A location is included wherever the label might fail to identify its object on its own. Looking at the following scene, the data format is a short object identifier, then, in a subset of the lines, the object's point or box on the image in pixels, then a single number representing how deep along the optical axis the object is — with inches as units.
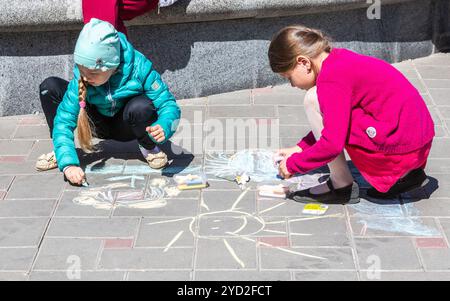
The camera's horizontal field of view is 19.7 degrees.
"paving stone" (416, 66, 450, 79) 352.9
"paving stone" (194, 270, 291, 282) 209.4
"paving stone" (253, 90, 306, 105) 327.4
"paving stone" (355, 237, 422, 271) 215.1
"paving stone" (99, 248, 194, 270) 216.0
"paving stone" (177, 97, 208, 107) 328.0
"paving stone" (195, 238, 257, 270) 215.5
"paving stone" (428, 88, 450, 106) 325.9
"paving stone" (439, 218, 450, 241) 231.4
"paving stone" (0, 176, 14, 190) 263.1
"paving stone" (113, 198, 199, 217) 244.3
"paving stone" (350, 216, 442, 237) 231.7
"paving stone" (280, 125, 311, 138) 297.9
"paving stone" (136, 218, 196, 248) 227.6
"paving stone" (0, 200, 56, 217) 245.3
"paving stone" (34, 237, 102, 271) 216.6
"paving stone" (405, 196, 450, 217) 242.6
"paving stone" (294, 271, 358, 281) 209.4
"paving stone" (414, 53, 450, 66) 368.1
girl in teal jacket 253.6
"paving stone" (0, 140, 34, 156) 289.1
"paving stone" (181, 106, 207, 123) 314.0
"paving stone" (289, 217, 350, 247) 226.8
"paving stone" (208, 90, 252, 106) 328.2
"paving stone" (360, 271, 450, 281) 208.6
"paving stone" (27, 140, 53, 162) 286.1
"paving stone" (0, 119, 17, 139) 304.8
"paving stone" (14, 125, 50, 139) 303.1
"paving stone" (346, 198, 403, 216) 242.9
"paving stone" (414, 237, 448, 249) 224.2
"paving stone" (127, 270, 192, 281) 209.9
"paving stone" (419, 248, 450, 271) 213.5
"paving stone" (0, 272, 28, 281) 210.7
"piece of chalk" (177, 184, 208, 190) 259.3
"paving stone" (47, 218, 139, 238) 233.3
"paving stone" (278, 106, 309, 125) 309.0
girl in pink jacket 228.1
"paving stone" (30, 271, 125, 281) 210.2
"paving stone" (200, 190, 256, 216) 246.2
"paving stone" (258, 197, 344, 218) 243.2
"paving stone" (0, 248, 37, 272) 216.3
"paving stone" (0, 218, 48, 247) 229.2
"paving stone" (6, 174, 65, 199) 256.9
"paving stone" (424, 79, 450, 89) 341.6
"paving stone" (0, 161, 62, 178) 272.8
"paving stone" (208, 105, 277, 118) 316.4
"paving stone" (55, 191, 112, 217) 244.6
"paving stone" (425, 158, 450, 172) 269.5
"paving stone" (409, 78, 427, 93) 337.7
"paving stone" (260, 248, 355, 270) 215.2
